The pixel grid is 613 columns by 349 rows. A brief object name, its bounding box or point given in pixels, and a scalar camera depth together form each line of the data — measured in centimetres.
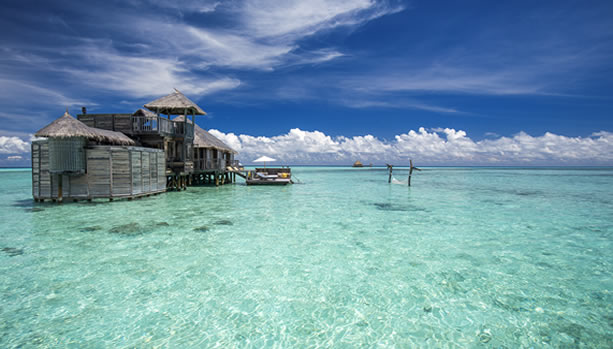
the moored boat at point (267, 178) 3238
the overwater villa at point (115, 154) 1559
